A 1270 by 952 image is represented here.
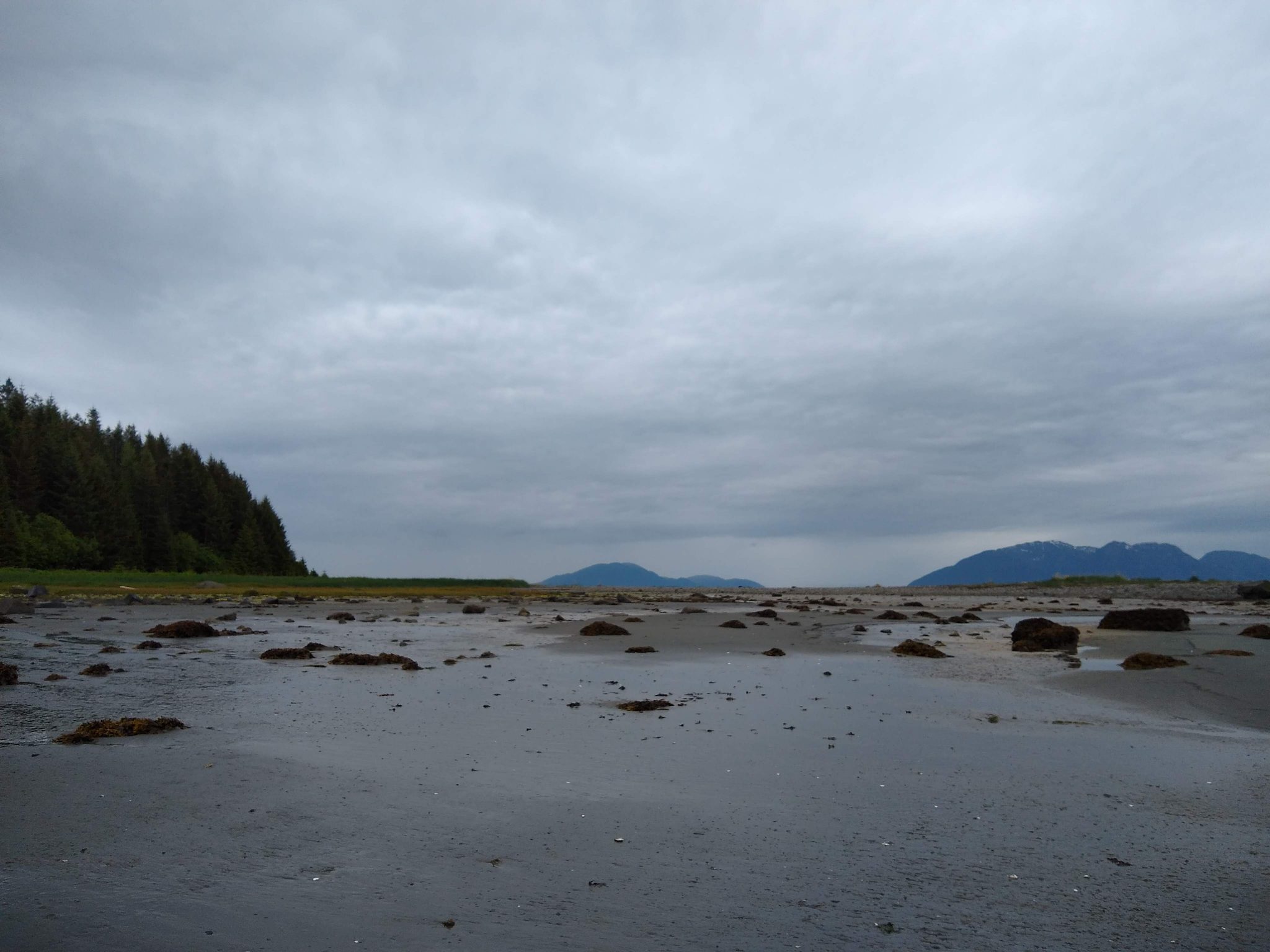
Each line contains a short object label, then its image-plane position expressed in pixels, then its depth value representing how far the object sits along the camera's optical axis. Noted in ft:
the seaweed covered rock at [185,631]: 58.39
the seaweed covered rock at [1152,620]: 61.31
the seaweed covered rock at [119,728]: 23.50
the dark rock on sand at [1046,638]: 52.60
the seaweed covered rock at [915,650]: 51.16
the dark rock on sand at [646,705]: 32.07
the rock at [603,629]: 66.74
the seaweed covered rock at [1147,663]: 41.55
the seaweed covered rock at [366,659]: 45.91
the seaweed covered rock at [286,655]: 47.24
